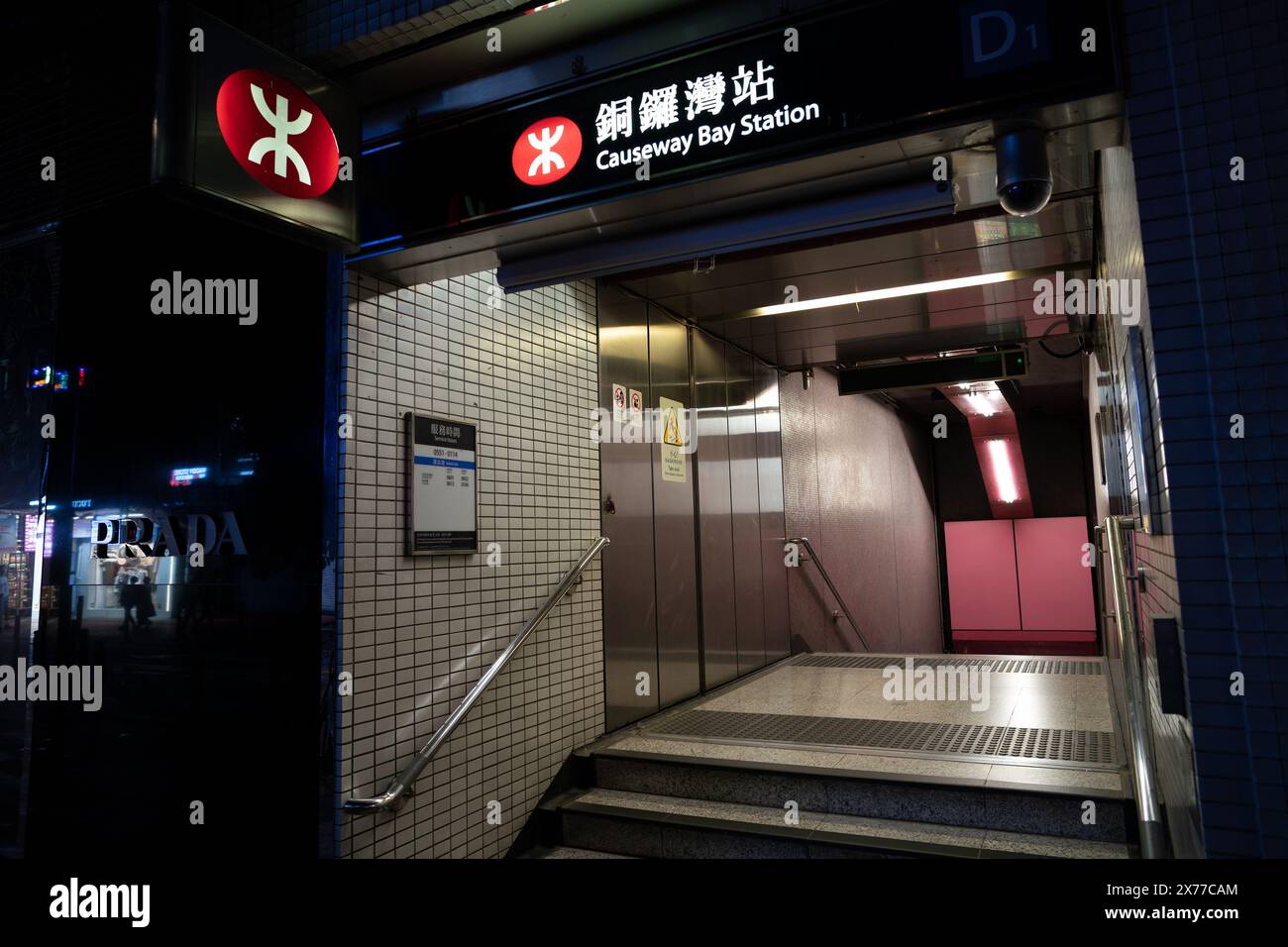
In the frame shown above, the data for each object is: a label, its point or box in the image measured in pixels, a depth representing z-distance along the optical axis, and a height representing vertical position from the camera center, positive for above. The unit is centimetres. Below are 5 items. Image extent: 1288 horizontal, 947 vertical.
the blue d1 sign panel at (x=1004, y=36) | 196 +120
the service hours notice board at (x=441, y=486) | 320 +25
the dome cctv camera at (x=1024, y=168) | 203 +89
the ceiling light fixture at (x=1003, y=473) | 1116 +81
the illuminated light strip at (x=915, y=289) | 451 +141
